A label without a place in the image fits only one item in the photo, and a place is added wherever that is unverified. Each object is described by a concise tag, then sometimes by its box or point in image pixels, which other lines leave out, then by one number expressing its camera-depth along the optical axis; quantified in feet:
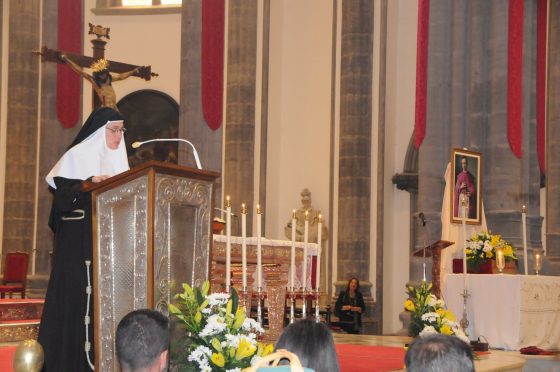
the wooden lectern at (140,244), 15.87
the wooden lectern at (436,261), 32.35
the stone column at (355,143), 64.18
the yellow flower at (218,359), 13.80
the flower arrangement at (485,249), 35.65
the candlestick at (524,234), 34.03
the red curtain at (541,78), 48.70
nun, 16.83
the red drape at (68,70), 55.26
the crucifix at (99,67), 46.39
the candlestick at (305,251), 20.84
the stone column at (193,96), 51.49
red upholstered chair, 56.03
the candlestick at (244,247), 19.75
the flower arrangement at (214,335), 13.94
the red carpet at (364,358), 23.41
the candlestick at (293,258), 20.87
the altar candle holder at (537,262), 35.19
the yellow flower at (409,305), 24.54
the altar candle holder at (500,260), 34.47
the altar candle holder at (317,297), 21.21
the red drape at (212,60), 50.31
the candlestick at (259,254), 20.14
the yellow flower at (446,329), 23.69
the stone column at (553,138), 55.83
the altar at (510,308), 32.55
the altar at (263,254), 31.94
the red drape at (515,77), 41.19
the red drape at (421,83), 43.75
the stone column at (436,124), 43.16
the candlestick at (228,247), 18.81
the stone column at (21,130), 65.16
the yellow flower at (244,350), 13.84
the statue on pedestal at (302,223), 64.59
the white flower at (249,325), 14.61
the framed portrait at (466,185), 38.09
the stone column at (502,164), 40.55
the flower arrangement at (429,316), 24.06
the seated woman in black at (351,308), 52.49
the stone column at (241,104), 64.90
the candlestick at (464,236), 31.08
